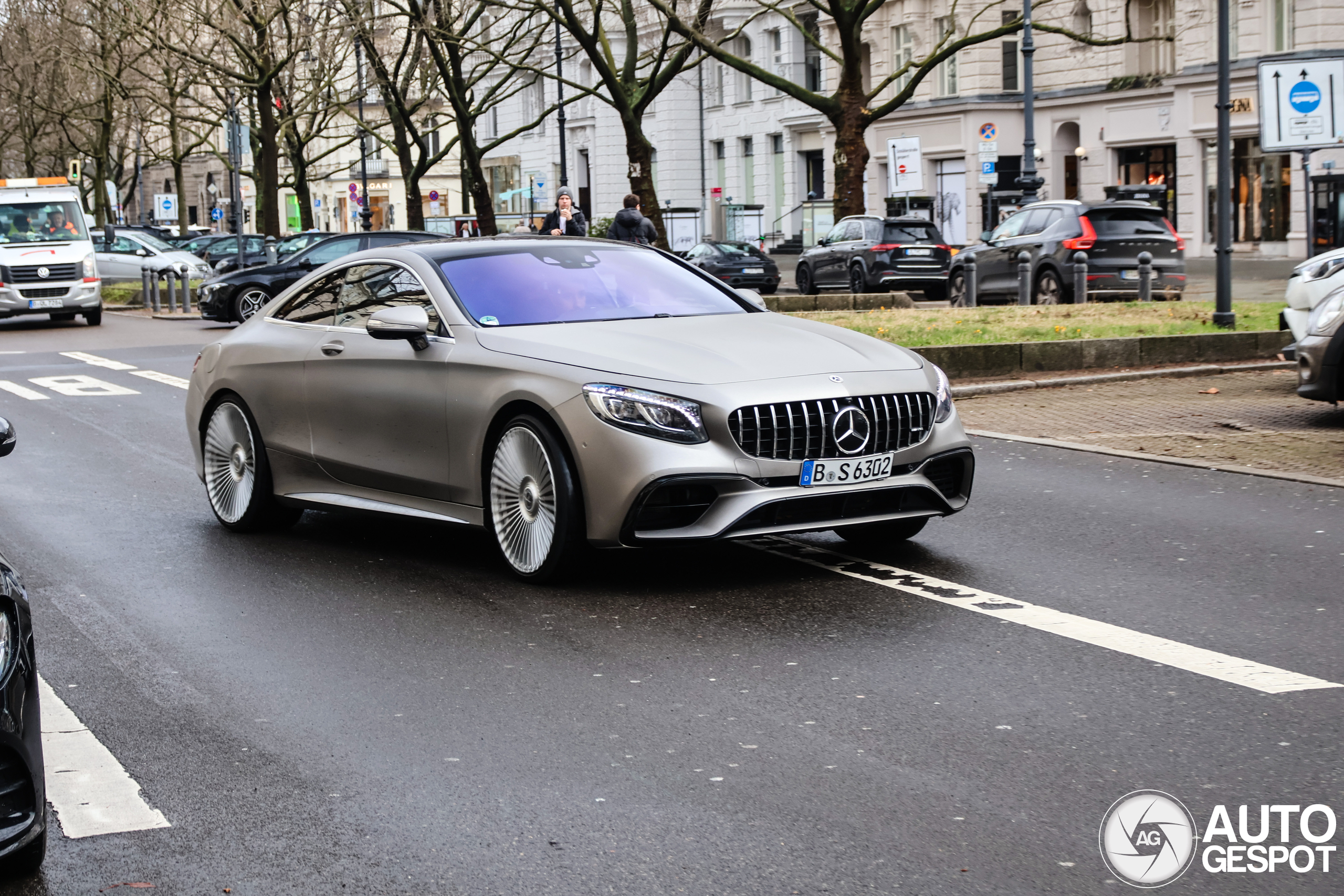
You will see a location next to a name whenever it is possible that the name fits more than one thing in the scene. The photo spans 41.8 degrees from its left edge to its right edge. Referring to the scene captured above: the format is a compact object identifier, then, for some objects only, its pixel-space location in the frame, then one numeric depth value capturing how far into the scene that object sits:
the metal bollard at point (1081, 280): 22.22
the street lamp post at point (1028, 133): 33.69
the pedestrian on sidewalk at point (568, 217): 23.75
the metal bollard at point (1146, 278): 21.78
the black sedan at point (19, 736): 3.57
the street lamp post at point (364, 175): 54.59
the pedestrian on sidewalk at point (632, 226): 22.55
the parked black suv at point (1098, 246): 23.19
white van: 30.94
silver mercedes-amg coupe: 6.74
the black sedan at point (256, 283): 28.36
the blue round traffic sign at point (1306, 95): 18.22
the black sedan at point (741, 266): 37.12
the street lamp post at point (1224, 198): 17.33
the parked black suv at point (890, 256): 30.84
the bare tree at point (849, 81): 30.88
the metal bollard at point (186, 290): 33.78
